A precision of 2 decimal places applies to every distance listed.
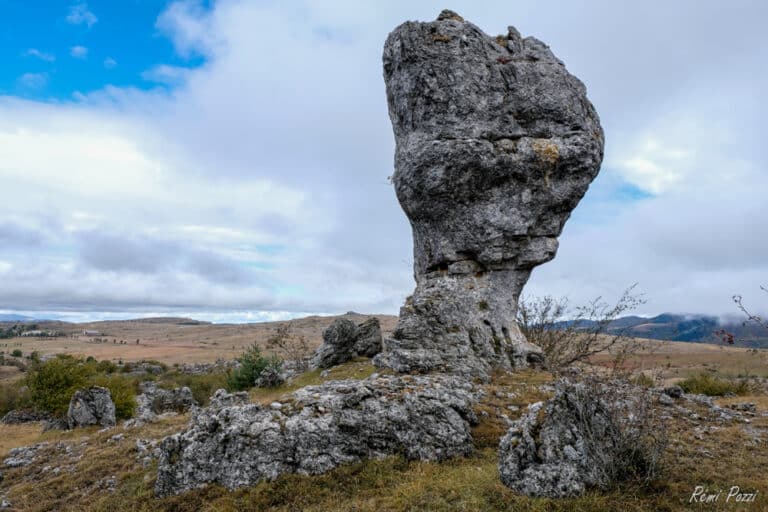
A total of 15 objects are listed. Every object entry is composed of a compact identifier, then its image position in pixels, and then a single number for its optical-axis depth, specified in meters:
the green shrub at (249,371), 24.88
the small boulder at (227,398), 15.12
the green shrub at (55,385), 25.39
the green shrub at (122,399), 22.47
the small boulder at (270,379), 22.56
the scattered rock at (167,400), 28.30
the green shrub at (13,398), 34.94
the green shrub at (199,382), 38.25
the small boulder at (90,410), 19.59
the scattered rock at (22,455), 13.80
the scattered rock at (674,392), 15.77
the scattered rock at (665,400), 14.28
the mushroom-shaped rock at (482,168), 18.05
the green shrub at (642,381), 8.63
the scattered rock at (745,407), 14.17
